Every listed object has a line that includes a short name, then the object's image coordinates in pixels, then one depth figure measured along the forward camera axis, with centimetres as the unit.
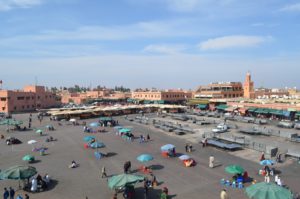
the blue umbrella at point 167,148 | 2331
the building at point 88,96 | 10675
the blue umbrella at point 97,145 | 2536
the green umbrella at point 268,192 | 1234
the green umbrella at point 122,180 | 1462
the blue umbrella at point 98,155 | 2430
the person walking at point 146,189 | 1557
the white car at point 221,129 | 3574
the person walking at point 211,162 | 2097
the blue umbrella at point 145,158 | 1995
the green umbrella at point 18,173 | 1623
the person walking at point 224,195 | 1399
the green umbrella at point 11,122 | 4122
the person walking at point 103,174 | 1923
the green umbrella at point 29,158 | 2252
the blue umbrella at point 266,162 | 1923
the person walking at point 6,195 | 1532
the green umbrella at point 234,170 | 1762
